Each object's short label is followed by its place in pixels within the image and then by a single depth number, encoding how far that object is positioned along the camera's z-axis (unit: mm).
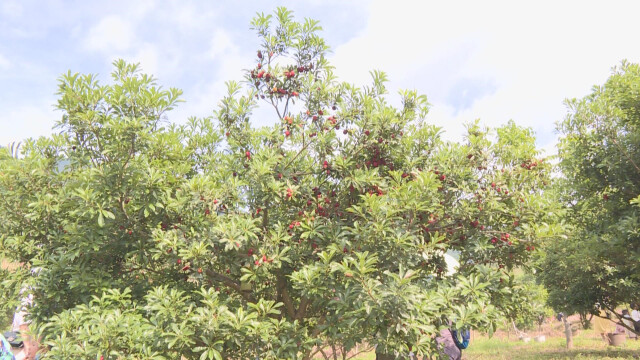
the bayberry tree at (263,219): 5246
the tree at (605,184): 9836
